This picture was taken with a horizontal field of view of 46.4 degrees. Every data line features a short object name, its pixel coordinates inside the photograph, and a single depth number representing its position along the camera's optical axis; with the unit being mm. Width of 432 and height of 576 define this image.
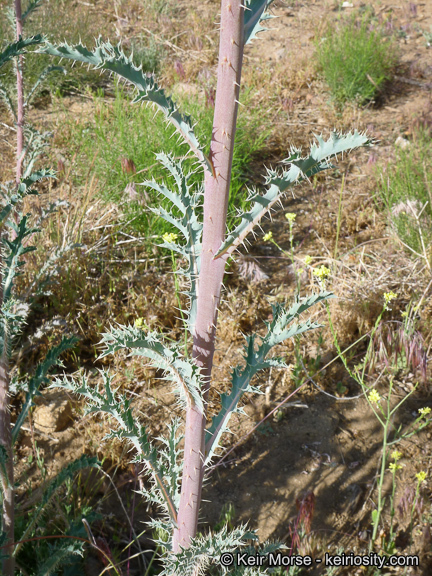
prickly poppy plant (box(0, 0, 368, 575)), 1001
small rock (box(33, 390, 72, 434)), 2402
